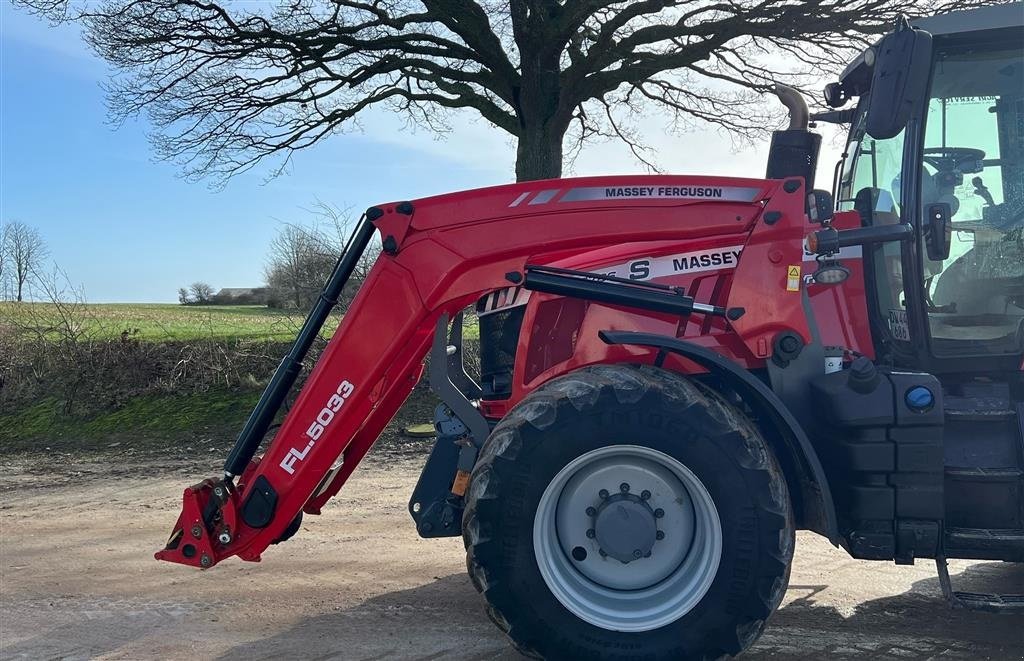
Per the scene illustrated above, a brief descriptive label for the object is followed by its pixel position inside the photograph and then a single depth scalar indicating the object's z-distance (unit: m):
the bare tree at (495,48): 12.56
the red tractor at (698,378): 3.35
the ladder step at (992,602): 3.33
